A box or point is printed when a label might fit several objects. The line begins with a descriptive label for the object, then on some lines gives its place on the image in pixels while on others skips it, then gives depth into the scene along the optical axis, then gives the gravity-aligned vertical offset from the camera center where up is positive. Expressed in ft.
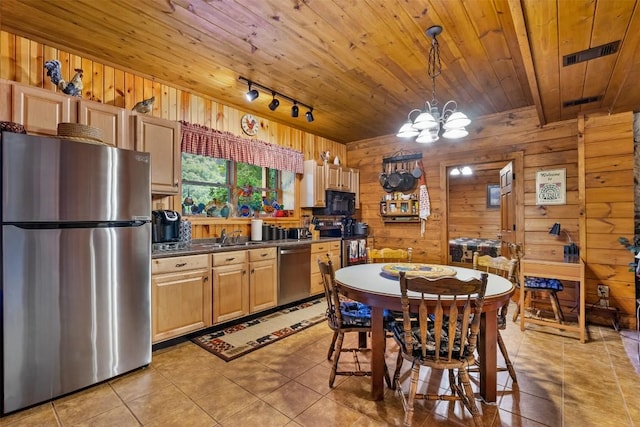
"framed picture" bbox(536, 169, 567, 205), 12.06 +1.07
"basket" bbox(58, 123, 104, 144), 7.02 +1.94
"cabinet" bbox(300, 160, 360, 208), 15.55 +1.70
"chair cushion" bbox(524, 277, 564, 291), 10.48 -2.54
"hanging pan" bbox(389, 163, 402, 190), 16.42 +1.88
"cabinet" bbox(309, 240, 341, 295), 13.78 -2.02
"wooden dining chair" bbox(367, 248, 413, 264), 10.41 -1.42
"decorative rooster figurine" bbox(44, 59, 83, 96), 7.80 +3.57
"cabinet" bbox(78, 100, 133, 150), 8.06 +2.62
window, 11.93 +1.19
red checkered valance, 11.35 +2.80
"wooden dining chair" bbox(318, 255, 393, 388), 6.88 -2.55
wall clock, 13.41 +4.06
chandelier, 7.44 +2.31
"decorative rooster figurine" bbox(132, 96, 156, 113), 9.30 +3.35
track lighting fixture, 10.59 +4.52
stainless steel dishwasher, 12.34 -2.55
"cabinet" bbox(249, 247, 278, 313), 11.20 -2.53
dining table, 6.02 -2.32
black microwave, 16.11 +0.54
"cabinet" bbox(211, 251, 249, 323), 10.05 -2.51
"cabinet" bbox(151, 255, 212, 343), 8.59 -2.49
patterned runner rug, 8.90 -4.00
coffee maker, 9.53 -0.39
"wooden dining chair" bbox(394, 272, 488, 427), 5.26 -2.13
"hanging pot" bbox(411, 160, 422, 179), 15.80 +2.18
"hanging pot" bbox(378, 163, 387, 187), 16.99 +2.03
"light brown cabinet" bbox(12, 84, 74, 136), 7.13 +2.62
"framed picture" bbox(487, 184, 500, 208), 22.25 +1.30
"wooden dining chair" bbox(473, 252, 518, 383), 7.03 -1.52
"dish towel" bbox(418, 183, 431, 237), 15.58 +0.38
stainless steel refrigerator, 6.00 -1.15
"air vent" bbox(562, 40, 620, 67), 6.95 +3.88
